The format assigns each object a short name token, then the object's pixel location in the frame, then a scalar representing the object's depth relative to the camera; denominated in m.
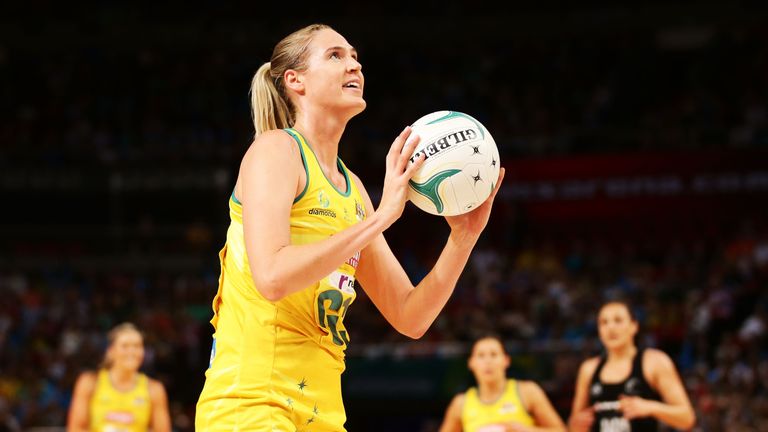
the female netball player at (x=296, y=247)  5.30
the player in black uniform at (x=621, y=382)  13.02
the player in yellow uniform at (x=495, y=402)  13.92
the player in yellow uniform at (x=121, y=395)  14.73
